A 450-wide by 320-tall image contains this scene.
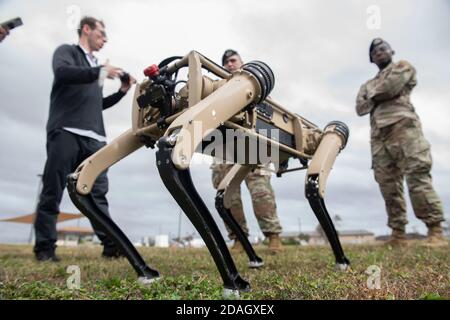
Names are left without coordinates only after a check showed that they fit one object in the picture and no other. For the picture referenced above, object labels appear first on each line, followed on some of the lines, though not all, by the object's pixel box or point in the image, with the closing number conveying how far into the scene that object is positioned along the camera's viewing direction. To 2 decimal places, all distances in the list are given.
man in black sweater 3.48
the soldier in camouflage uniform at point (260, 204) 4.46
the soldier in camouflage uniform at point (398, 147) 4.24
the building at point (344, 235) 50.78
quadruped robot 1.43
